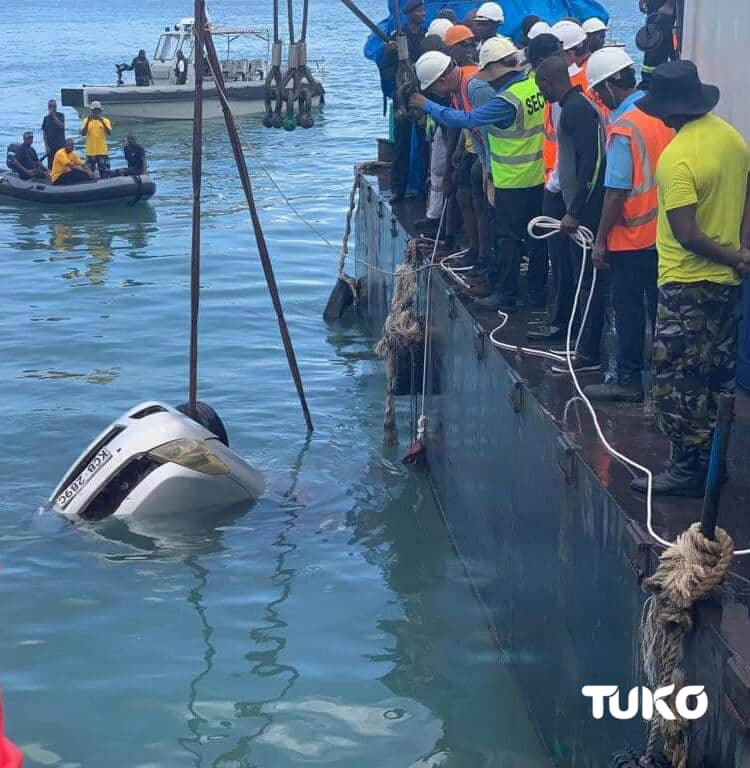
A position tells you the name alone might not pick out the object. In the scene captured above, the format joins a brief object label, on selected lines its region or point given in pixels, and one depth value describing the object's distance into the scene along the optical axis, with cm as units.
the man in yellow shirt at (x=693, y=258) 527
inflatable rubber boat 2473
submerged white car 917
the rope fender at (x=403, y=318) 1059
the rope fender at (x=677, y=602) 428
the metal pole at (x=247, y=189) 949
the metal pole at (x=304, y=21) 1083
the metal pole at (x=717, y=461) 401
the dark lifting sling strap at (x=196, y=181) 918
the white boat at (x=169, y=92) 3684
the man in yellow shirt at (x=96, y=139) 2636
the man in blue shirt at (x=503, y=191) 831
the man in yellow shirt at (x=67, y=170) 2497
